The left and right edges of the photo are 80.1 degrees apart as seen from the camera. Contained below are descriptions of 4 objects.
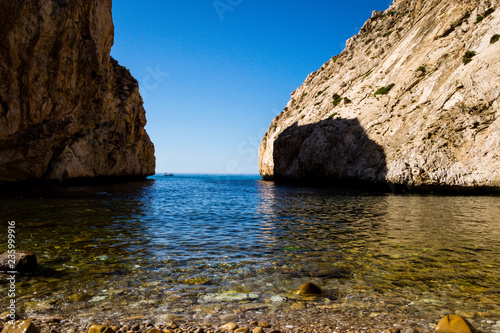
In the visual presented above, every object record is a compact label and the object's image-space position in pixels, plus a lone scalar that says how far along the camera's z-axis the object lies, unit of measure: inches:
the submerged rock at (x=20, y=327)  163.8
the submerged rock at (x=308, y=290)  247.1
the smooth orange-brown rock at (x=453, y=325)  181.5
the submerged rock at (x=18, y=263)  287.0
